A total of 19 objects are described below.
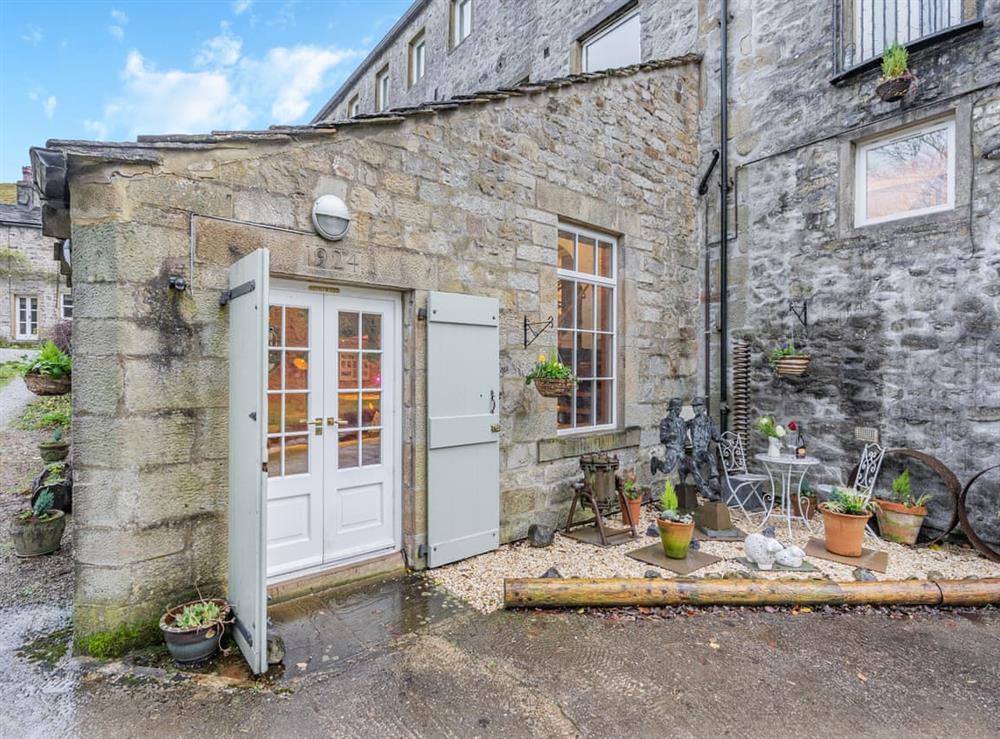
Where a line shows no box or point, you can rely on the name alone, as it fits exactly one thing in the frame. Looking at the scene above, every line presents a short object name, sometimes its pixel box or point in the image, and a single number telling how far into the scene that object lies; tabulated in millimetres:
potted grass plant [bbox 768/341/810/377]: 5324
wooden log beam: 3336
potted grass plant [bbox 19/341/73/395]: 3436
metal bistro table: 4762
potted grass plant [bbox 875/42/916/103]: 4605
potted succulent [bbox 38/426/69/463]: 5234
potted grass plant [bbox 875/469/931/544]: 4598
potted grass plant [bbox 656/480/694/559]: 4098
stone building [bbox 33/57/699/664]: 2764
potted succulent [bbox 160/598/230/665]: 2635
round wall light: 3348
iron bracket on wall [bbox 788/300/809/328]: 5480
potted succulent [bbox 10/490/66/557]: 4000
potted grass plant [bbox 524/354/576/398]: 4215
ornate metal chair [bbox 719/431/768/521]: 5441
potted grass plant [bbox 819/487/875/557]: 4203
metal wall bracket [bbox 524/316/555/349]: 4574
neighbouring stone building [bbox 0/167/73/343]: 18219
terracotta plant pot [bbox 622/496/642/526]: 4891
